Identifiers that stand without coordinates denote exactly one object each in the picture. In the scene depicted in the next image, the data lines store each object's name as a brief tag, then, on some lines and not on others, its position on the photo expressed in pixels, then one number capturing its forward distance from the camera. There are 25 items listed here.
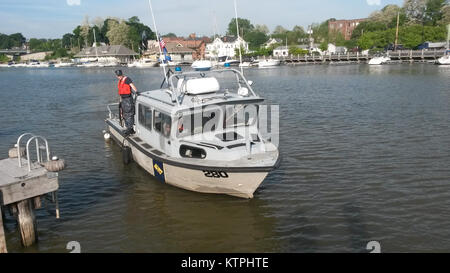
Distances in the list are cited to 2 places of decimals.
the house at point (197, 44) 135.25
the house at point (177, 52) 128.62
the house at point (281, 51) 123.00
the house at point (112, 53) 142.88
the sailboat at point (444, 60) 67.62
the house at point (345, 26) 154.25
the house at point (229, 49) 126.46
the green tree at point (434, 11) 110.31
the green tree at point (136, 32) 160.38
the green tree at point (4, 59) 186.71
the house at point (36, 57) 197.27
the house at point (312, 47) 120.50
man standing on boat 14.42
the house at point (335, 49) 119.75
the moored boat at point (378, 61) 81.25
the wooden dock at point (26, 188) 8.10
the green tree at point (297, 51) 112.81
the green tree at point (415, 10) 115.56
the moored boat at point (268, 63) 94.06
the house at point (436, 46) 89.78
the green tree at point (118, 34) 157.88
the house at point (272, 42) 138.74
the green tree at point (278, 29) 193.23
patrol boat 10.40
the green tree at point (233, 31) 193.52
